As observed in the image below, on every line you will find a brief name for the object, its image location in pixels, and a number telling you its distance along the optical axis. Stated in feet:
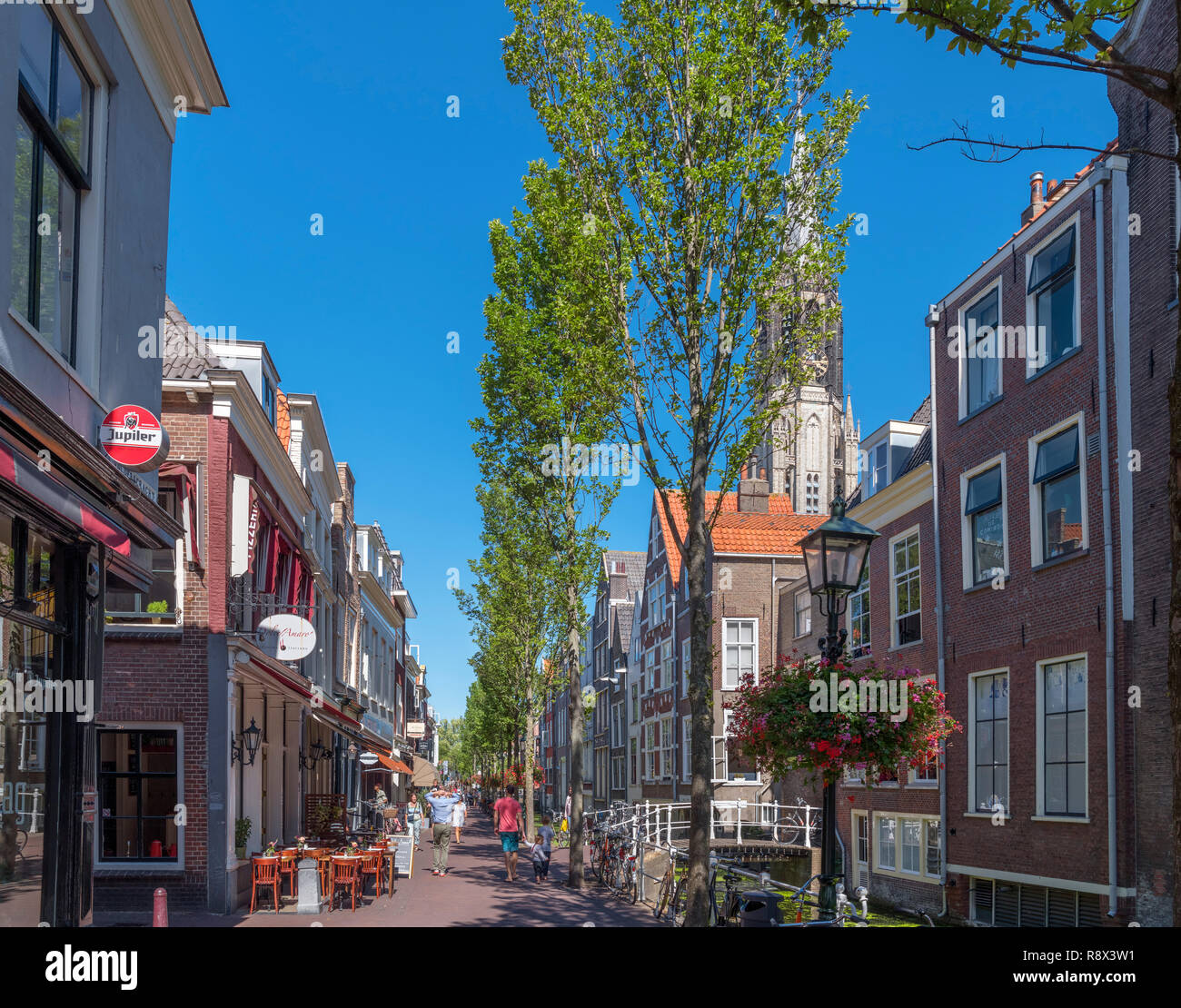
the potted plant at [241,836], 62.85
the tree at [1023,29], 21.25
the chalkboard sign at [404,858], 83.13
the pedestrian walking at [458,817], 127.65
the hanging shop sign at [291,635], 65.98
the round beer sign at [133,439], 33.81
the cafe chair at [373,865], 67.36
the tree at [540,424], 79.87
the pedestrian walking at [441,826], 86.94
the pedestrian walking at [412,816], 109.60
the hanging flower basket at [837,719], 33.99
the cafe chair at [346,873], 61.46
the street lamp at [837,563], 34.81
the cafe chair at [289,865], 60.49
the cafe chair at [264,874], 58.39
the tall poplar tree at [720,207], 46.24
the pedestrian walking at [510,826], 80.38
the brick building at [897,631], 75.72
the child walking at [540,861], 81.20
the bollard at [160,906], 32.37
